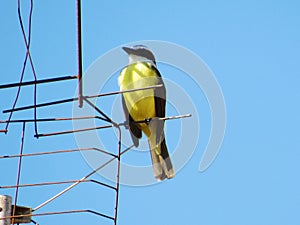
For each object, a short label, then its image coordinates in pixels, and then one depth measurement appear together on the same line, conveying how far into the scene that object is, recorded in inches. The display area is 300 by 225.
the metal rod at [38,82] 220.4
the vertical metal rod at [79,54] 210.4
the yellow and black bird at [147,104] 400.8
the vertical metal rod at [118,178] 265.3
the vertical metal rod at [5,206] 275.6
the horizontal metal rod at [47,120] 271.1
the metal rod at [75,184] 280.0
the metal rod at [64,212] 252.0
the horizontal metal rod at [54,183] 264.8
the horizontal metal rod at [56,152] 273.6
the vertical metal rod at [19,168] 277.0
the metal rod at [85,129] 273.1
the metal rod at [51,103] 234.1
